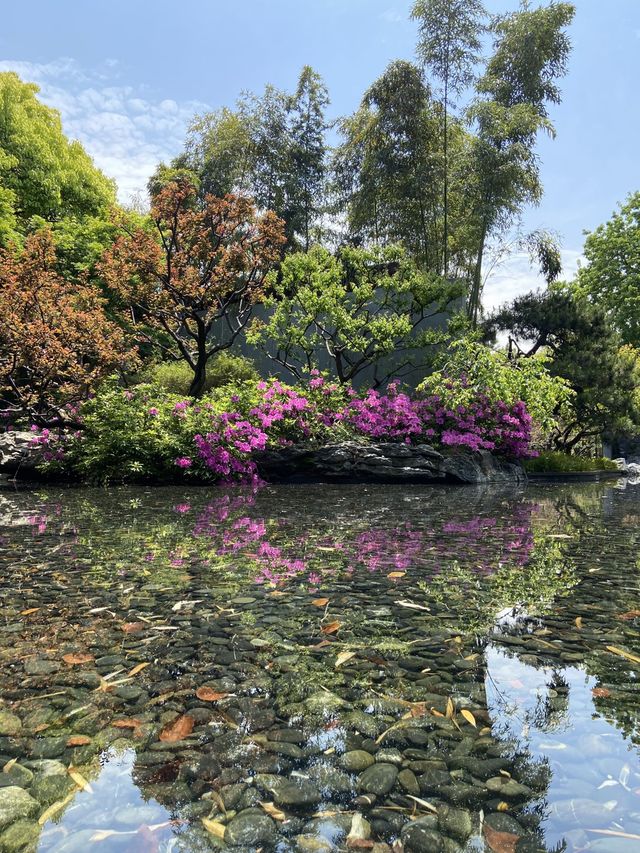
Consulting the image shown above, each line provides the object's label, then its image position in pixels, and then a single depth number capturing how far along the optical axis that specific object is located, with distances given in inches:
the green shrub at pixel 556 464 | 570.9
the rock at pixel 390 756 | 59.3
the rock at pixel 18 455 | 385.1
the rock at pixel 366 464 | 403.2
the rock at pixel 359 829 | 48.3
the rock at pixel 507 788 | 54.4
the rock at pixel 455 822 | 48.6
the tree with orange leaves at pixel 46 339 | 370.0
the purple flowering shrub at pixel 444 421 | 445.7
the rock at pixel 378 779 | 54.7
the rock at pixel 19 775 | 55.4
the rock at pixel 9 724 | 64.7
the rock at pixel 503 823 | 49.4
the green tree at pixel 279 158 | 729.6
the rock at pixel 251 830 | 47.7
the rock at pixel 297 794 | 52.7
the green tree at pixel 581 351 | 579.2
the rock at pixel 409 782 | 54.4
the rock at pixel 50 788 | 53.7
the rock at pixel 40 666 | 80.9
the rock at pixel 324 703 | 70.7
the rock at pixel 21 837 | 47.5
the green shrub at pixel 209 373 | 537.3
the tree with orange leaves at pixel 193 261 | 454.0
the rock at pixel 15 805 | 50.5
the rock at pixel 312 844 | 46.8
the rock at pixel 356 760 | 58.4
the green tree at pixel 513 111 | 542.0
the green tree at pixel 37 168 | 758.5
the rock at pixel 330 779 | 54.7
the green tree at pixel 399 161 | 566.9
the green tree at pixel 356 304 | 476.7
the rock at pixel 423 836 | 46.9
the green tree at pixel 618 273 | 1007.6
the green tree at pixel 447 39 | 555.5
